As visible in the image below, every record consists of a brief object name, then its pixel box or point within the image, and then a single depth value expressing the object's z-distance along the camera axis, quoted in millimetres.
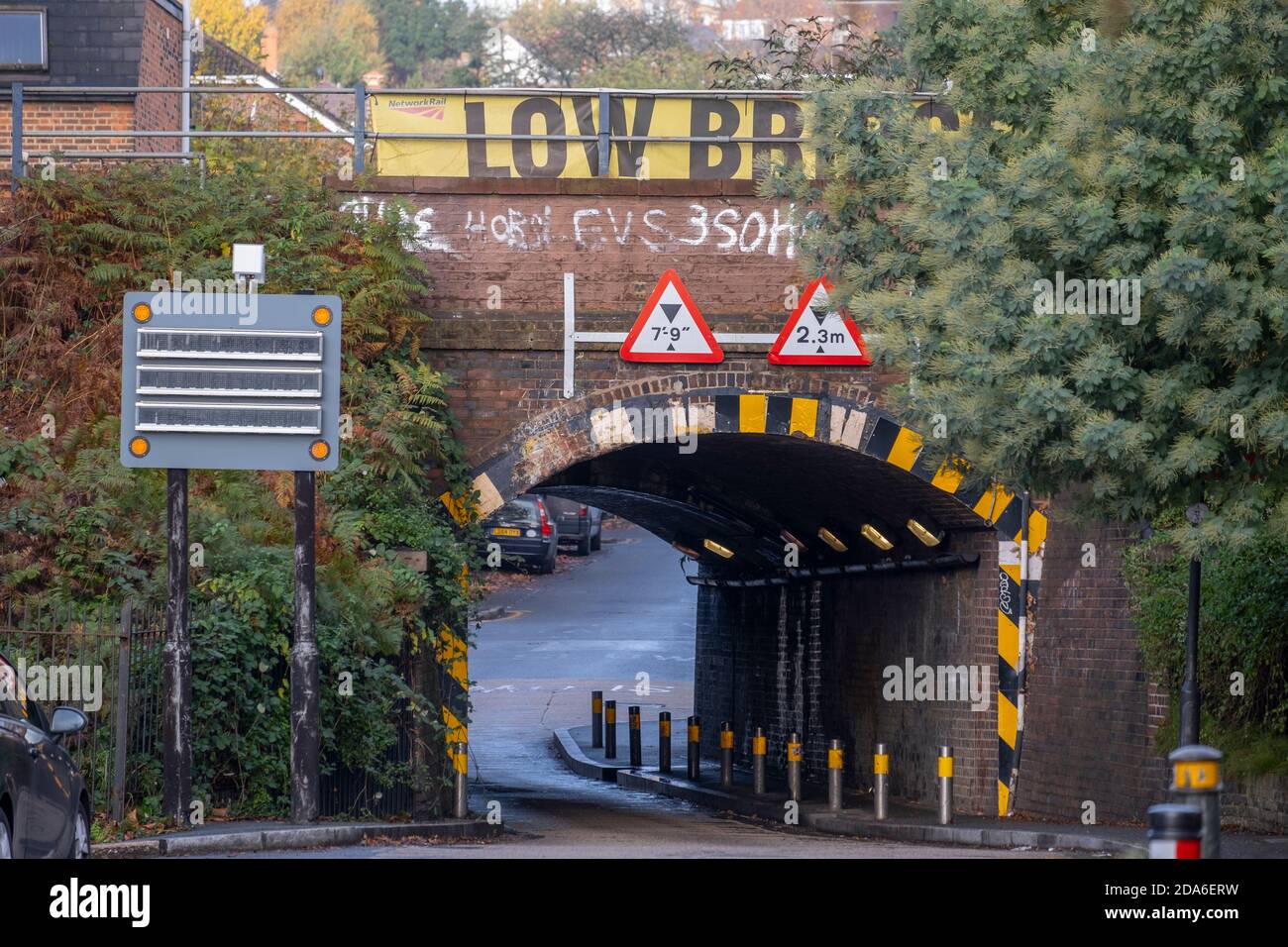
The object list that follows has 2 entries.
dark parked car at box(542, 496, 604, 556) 58688
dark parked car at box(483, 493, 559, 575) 50281
